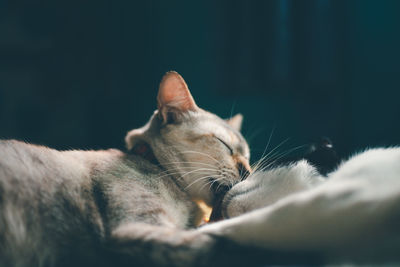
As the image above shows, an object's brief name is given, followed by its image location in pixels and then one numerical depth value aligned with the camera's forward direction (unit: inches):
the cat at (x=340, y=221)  13.4
